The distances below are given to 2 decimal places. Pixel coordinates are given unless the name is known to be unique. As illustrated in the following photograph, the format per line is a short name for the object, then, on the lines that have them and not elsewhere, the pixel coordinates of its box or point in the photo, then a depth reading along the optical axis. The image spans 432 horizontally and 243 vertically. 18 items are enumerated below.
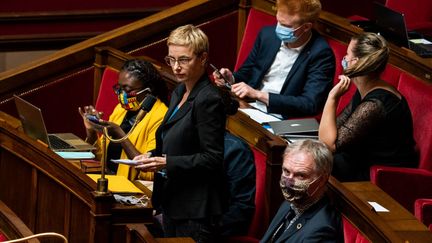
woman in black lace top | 12.73
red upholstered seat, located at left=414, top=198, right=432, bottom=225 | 12.44
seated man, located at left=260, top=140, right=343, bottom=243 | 11.86
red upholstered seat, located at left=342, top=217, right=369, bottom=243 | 11.80
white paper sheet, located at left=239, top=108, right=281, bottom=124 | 13.30
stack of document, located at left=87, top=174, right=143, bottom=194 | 12.62
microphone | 12.85
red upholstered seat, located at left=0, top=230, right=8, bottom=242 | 12.27
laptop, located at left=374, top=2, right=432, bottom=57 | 13.59
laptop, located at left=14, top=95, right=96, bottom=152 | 13.03
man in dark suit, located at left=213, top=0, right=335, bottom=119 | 13.44
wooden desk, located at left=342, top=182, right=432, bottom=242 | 11.71
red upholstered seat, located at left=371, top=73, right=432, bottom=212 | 12.81
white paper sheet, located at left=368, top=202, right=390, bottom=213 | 11.94
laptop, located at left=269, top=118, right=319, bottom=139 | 12.95
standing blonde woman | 12.30
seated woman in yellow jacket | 13.14
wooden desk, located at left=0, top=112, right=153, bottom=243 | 12.38
